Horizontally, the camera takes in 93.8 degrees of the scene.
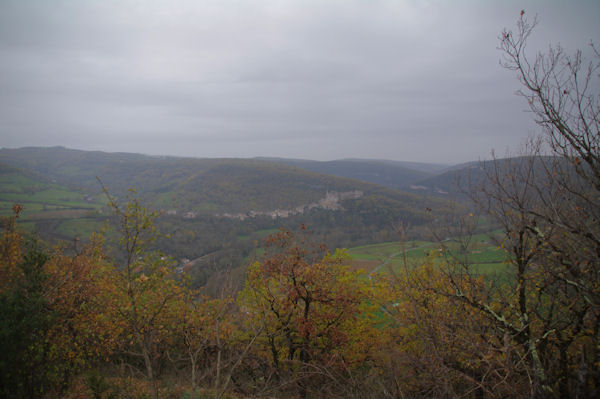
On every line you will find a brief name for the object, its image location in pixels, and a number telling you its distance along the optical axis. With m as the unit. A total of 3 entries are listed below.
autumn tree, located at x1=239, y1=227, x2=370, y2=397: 13.44
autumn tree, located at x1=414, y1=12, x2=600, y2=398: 7.08
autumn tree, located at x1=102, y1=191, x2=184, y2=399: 6.96
